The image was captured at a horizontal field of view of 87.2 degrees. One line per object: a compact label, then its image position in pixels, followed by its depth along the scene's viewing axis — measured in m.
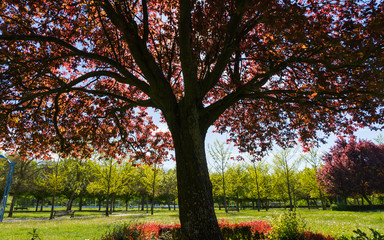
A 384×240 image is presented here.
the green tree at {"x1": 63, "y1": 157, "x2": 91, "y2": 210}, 27.32
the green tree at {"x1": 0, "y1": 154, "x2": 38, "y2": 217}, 30.52
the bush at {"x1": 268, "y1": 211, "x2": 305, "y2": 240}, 6.14
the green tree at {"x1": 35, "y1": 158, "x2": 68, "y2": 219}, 20.59
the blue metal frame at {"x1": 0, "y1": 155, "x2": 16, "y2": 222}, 15.53
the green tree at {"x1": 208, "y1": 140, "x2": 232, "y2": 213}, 26.33
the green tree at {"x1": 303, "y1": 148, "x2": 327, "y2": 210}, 31.33
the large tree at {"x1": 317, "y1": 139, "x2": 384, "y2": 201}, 23.77
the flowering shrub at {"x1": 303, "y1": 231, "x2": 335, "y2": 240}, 5.83
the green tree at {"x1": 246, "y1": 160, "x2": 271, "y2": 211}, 33.50
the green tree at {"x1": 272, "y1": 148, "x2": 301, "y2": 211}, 28.18
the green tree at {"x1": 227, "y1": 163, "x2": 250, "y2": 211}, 32.12
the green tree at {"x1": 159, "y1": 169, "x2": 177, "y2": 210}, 41.66
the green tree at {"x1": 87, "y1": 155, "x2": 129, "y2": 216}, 26.05
